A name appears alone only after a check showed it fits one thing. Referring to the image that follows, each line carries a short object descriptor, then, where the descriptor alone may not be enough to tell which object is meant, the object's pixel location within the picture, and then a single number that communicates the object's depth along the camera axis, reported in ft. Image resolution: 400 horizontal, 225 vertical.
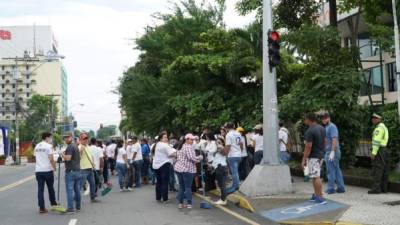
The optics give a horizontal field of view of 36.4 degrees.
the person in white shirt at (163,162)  48.96
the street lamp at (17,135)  189.31
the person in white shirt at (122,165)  63.05
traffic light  47.96
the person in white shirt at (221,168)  45.91
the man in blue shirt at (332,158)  45.42
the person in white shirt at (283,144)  57.34
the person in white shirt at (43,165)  44.45
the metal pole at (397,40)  54.95
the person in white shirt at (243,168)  62.85
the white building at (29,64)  542.16
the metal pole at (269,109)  48.60
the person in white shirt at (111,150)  81.51
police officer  43.60
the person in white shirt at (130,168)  65.67
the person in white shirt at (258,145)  58.59
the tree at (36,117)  386.11
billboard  545.44
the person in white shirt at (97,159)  58.08
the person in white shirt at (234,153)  50.52
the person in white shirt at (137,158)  66.95
